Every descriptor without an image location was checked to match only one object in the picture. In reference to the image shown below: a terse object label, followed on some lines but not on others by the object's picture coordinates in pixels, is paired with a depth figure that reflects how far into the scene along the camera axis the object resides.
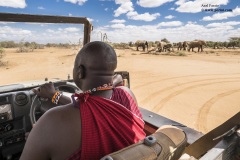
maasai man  1.02
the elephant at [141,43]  23.47
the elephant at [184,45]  26.74
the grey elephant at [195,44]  25.23
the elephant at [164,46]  21.70
